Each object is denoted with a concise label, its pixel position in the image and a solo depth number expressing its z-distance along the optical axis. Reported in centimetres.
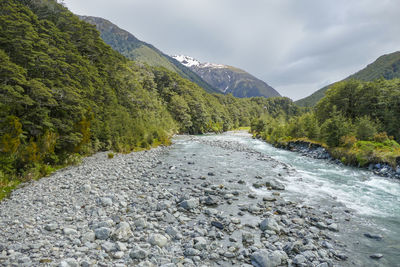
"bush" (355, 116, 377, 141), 2518
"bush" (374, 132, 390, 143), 2375
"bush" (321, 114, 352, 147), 2692
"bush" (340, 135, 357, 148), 2477
